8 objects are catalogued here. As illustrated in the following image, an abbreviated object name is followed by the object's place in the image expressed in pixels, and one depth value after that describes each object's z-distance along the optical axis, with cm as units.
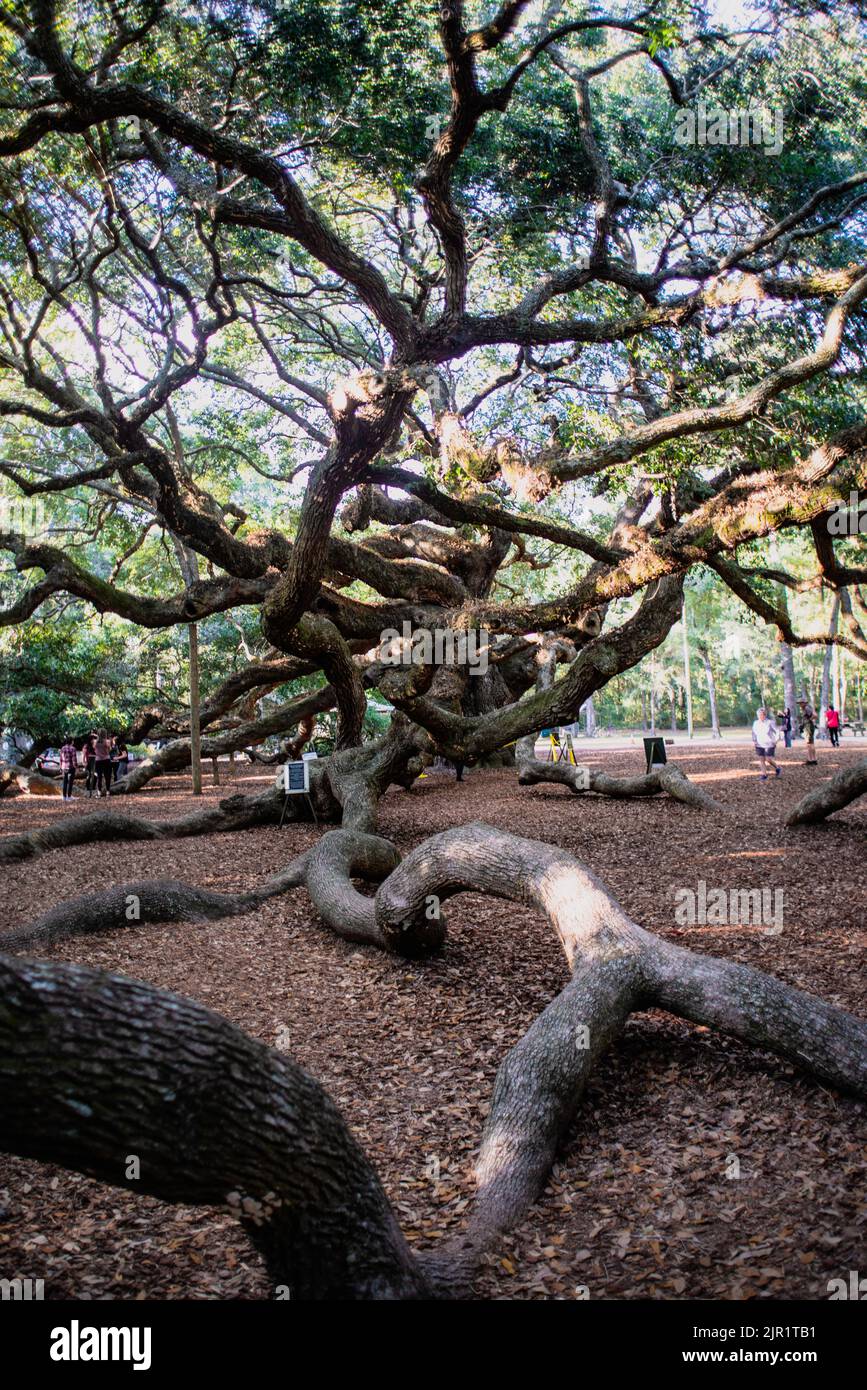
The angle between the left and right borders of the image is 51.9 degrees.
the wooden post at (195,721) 1412
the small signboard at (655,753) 1458
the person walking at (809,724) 1878
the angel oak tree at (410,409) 252
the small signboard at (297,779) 1127
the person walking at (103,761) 1791
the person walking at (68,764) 1806
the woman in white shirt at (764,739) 1526
